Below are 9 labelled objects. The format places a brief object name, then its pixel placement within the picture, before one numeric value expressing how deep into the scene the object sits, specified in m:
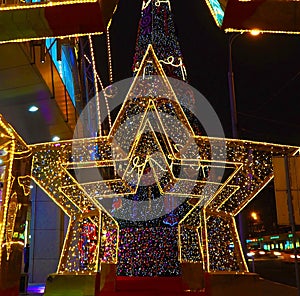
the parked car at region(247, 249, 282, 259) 36.75
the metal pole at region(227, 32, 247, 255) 14.11
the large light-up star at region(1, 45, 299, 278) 7.75
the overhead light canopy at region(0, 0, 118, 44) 4.29
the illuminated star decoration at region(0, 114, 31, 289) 5.32
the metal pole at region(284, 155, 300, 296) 5.07
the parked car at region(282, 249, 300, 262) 30.23
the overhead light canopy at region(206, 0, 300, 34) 4.28
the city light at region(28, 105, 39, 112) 11.04
